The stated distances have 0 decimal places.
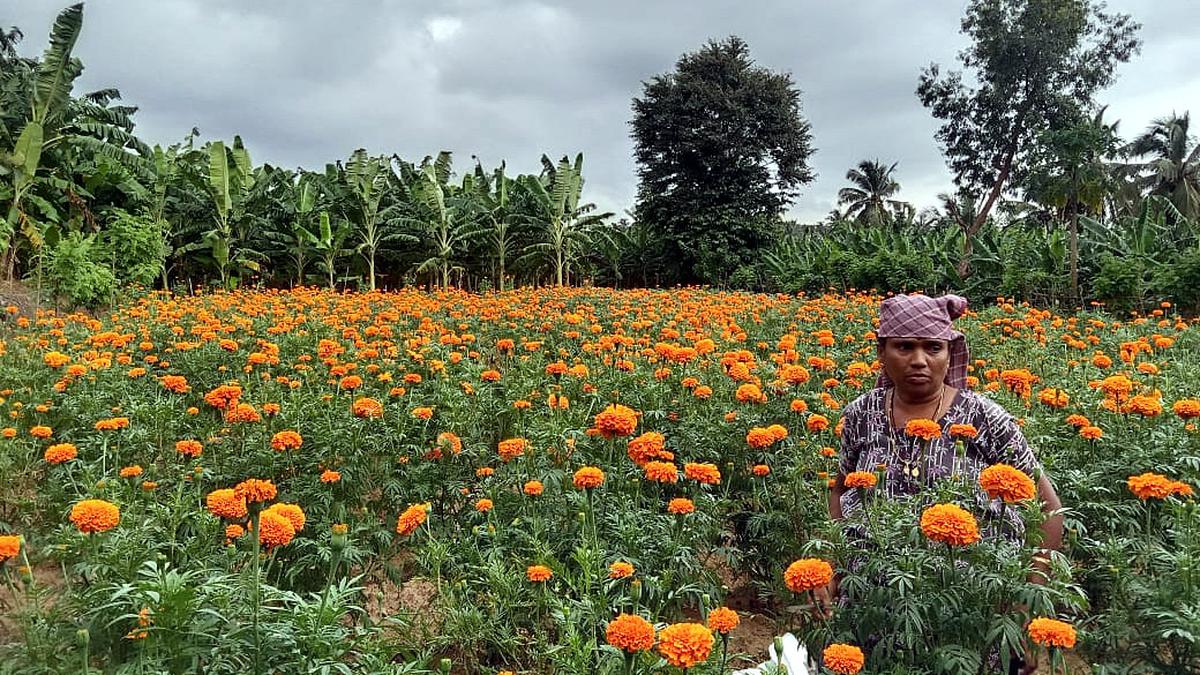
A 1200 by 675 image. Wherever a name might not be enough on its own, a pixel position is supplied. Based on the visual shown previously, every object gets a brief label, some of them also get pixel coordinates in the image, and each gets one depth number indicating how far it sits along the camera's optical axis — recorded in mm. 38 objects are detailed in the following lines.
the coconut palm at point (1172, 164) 32134
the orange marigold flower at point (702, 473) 2201
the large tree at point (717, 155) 22391
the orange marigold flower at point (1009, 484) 1562
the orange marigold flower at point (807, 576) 1584
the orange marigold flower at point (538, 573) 2041
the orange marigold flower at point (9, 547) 1608
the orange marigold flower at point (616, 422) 2334
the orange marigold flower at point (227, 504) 1724
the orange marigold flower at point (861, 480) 1967
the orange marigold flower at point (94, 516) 1656
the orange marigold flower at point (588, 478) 2117
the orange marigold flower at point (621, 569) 1894
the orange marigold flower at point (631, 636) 1463
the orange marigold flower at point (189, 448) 2516
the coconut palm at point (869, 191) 41969
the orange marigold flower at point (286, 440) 2568
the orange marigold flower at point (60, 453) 2426
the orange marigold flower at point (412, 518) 2209
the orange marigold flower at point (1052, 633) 1335
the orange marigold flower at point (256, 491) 1675
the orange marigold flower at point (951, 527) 1474
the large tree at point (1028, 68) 22500
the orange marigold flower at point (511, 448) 2547
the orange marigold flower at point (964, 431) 2168
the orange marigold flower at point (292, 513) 1769
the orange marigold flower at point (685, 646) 1379
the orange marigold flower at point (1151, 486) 1845
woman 2346
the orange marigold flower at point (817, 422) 2594
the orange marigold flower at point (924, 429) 2055
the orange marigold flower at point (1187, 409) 2486
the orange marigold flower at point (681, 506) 2102
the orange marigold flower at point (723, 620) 1557
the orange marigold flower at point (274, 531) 1600
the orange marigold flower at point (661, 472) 2184
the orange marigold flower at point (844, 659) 1359
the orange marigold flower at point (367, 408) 3029
